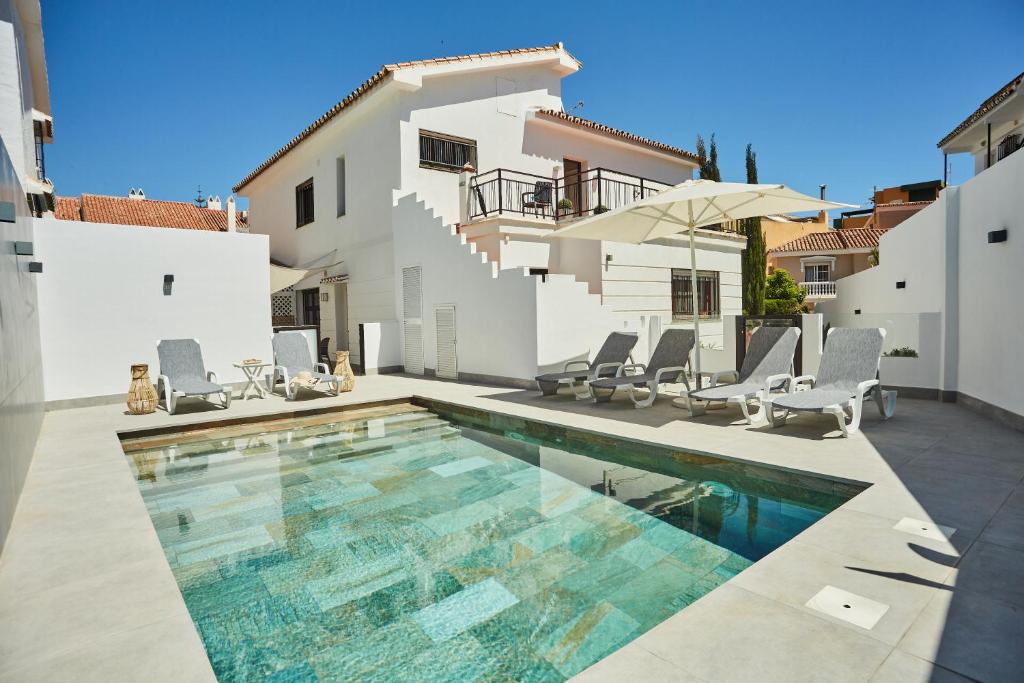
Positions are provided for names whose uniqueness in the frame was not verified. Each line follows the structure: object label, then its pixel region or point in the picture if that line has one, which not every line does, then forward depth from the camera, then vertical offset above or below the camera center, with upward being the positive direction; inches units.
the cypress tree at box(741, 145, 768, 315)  938.1 +77.6
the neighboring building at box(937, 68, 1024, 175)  618.5 +230.4
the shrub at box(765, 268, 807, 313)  1058.7 +39.6
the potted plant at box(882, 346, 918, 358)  369.1 -28.5
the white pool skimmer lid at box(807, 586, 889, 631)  106.5 -58.4
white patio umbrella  306.2 +63.6
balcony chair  615.9 +140.1
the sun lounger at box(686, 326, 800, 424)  296.0 -35.2
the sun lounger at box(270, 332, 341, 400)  445.7 -28.5
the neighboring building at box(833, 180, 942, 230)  1350.9 +271.6
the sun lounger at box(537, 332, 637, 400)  397.7 -36.5
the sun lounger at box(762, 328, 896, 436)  261.0 -37.3
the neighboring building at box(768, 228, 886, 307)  1305.4 +131.8
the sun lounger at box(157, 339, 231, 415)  366.9 -36.3
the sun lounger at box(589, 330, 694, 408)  355.3 -37.0
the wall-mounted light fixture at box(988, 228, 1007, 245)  278.4 +36.4
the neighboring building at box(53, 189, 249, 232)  1029.8 +222.1
